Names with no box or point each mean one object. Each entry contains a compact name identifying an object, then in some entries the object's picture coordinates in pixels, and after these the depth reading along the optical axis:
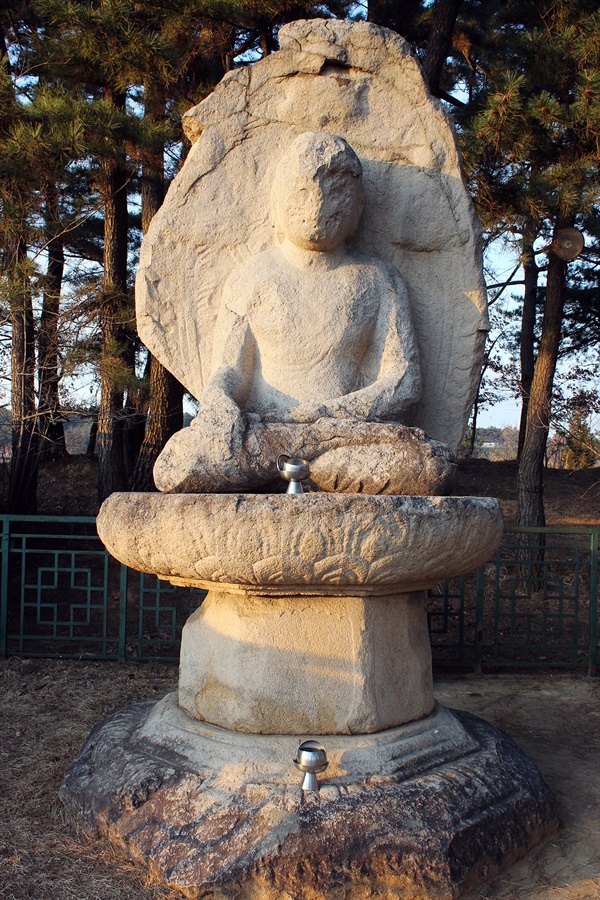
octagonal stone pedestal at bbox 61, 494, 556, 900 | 1.98
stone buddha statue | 2.47
